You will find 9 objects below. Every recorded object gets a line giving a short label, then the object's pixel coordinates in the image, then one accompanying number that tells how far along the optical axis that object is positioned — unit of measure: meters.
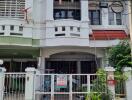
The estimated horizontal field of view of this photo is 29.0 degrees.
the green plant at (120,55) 12.77
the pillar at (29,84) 10.00
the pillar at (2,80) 9.98
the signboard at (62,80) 10.34
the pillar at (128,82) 9.87
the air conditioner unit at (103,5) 16.13
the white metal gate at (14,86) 10.46
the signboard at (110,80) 9.83
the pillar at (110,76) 9.78
